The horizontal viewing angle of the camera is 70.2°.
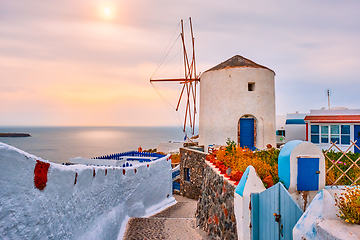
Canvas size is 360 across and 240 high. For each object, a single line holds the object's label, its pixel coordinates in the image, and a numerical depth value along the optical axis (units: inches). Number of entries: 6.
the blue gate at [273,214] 184.9
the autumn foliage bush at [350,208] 137.8
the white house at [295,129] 934.4
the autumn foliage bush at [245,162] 248.3
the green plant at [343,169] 250.5
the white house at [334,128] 574.6
